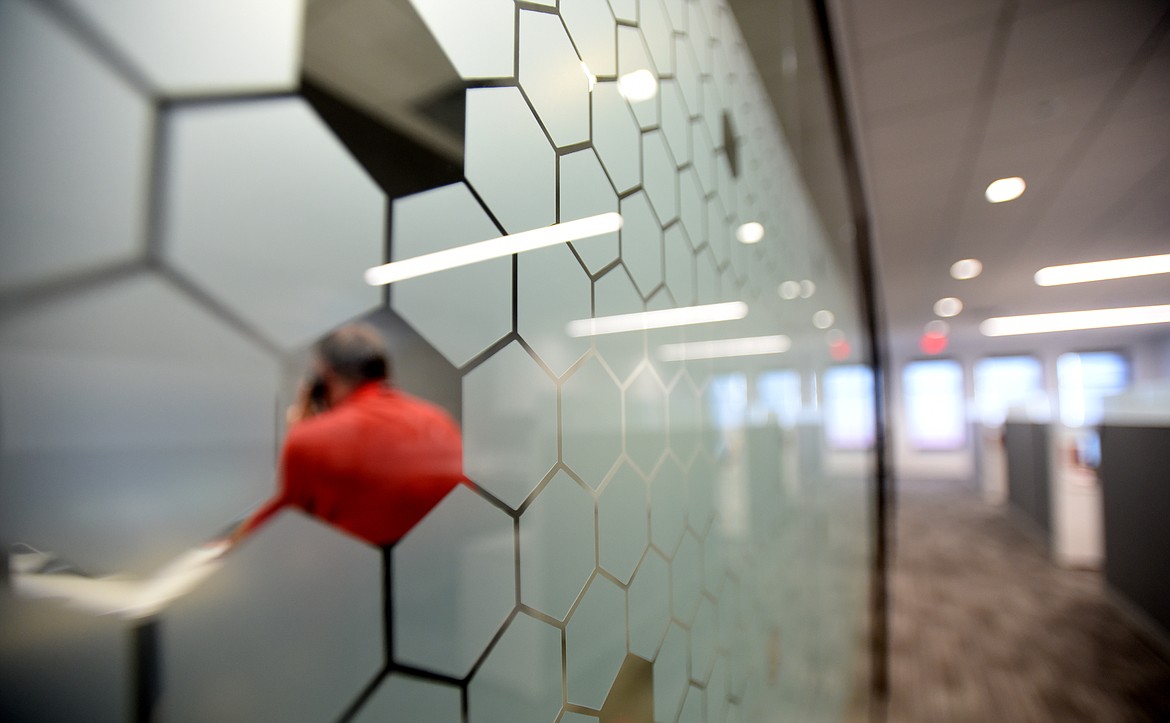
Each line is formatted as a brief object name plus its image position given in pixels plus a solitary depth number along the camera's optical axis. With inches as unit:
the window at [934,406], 269.1
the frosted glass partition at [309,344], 3.1
